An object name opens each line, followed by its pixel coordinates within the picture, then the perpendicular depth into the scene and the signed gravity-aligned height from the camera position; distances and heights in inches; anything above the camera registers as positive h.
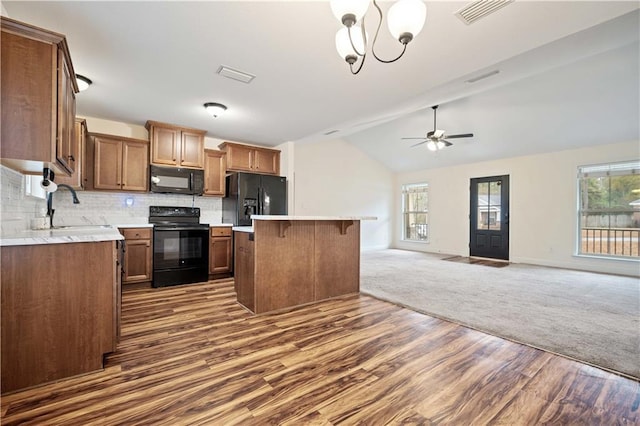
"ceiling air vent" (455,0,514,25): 75.4 +57.7
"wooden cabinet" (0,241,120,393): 64.6 -24.5
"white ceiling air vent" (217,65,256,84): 111.5 +58.0
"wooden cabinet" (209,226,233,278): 179.6 -25.0
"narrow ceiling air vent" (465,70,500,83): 125.9 +64.4
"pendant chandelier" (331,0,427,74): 59.2 +43.9
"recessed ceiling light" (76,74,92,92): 114.8 +55.5
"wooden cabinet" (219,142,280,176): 198.4 +41.3
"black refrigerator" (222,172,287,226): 187.3 +11.8
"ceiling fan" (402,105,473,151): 209.6 +58.2
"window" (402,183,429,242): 335.9 +2.8
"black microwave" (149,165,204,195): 168.2 +20.8
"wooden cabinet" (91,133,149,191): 156.5 +29.2
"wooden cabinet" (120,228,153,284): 152.7 -24.0
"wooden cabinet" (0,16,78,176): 65.2 +29.5
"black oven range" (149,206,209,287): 160.1 -21.7
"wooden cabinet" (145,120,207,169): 169.9 +43.5
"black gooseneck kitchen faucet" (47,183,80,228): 117.5 +1.5
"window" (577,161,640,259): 202.2 +4.4
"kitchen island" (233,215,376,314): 117.8 -21.8
